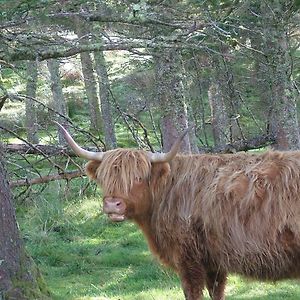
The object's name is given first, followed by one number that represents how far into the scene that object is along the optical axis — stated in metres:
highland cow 11.29
